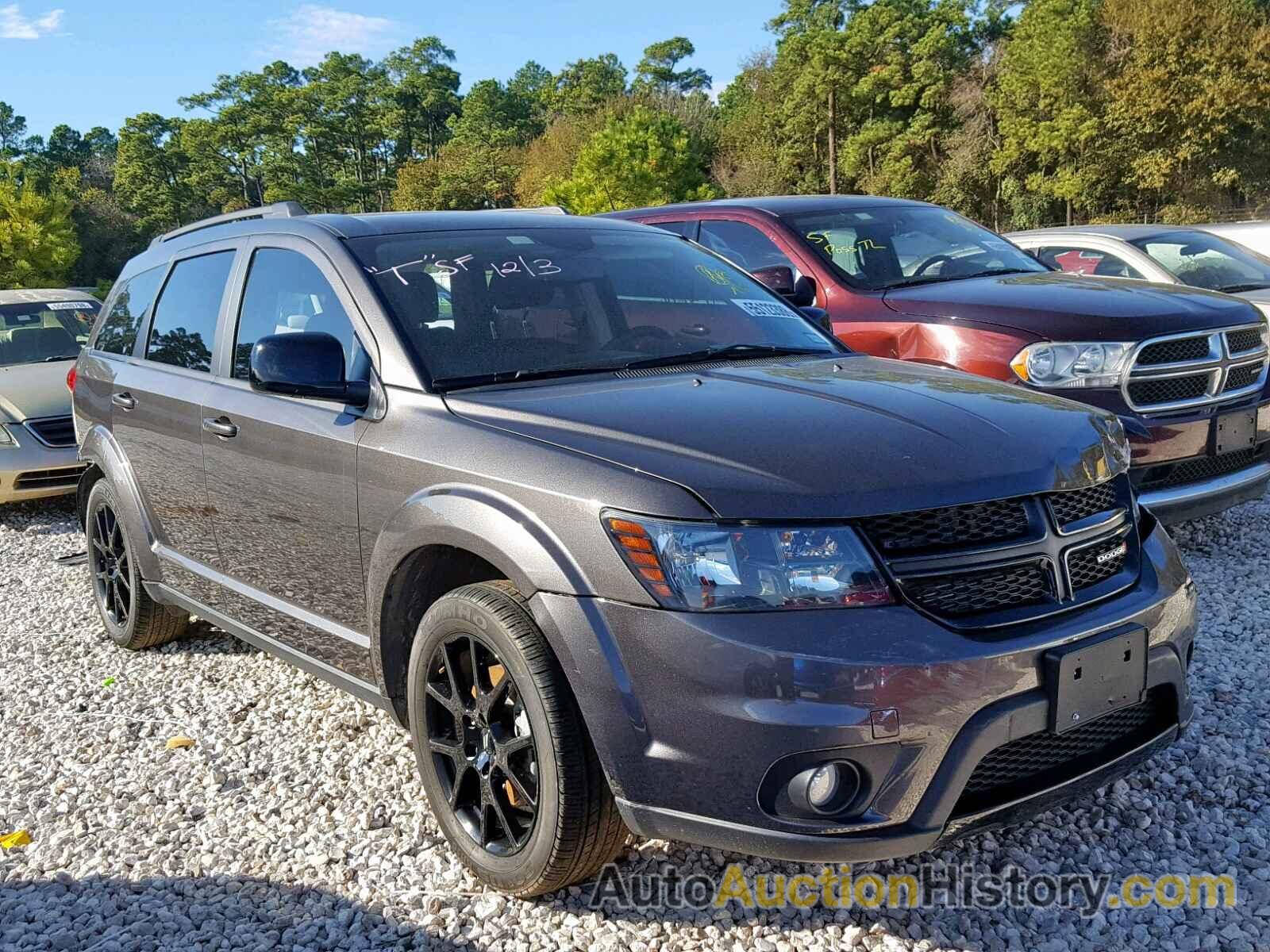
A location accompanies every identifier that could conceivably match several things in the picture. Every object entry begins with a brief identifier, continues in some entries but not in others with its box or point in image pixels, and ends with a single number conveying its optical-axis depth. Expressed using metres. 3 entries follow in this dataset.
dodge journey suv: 2.37
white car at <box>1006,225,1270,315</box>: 8.58
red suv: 5.13
